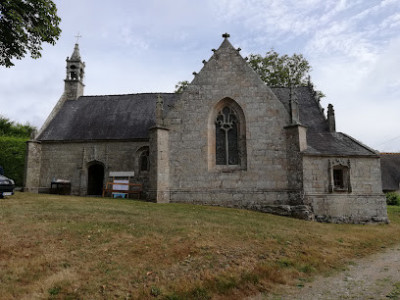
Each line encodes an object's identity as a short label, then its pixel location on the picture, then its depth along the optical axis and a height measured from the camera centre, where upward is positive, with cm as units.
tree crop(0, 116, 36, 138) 4003 +775
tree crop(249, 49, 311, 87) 2848 +1135
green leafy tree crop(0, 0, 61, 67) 1338 +756
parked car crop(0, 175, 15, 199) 1469 -5
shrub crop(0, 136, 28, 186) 2627 +231
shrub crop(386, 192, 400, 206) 2531 -114
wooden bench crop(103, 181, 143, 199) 2048 -22
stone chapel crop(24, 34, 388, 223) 1534 +162
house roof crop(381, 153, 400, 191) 2836 +134
